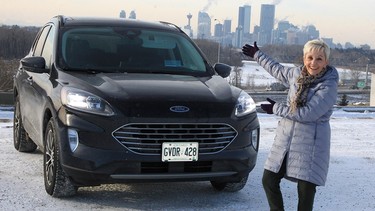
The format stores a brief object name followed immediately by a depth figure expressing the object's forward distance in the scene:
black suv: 4.31
